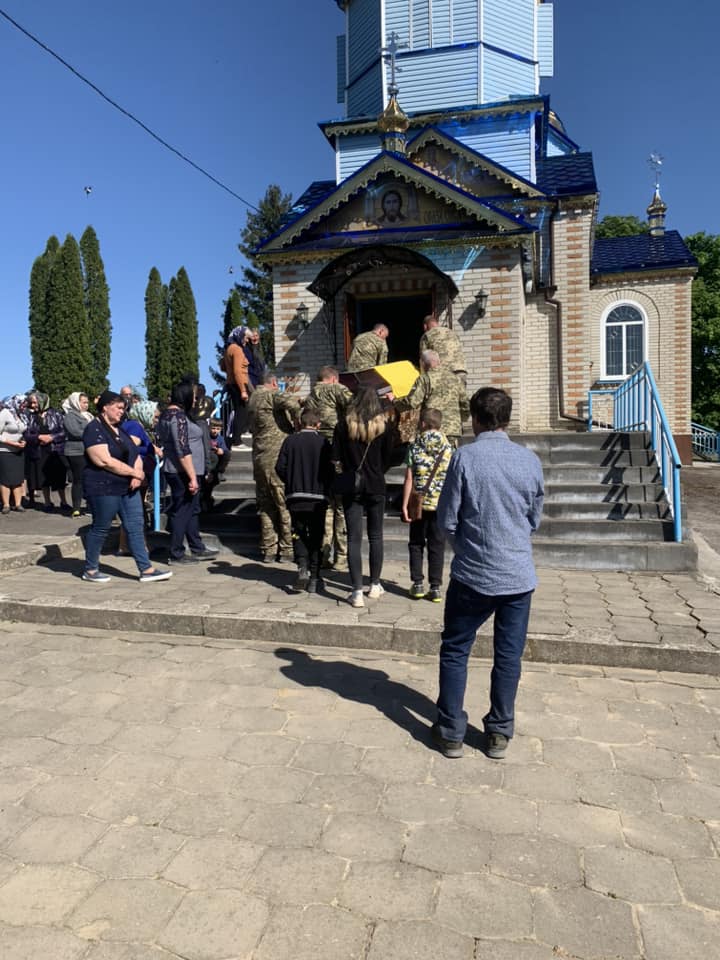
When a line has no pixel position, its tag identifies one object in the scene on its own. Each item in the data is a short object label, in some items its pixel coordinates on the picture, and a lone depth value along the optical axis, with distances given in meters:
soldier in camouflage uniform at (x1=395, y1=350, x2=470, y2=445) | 7.07
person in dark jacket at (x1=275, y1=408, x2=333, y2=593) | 5.91
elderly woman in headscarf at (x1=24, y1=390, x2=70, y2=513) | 10.52
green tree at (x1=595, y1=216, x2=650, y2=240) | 39.28
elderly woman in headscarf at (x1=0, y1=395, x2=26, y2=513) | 10.09
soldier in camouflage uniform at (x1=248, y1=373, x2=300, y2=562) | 7.15
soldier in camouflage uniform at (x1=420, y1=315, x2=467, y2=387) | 8.35
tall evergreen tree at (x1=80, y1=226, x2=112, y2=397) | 36.16
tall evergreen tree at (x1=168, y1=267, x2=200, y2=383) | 40.38
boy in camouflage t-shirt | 5.64
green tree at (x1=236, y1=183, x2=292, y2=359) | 43.22
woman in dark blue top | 6.22
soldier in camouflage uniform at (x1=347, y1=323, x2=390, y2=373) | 8.80
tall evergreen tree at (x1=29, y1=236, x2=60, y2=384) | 32.78
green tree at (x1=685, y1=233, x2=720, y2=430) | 34.75
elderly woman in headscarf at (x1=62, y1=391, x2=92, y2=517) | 9.80
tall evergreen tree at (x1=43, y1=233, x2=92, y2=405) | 32.50
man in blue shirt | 3.25
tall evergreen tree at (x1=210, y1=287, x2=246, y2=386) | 37.84
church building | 12.77
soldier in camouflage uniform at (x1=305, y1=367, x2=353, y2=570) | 7.01
